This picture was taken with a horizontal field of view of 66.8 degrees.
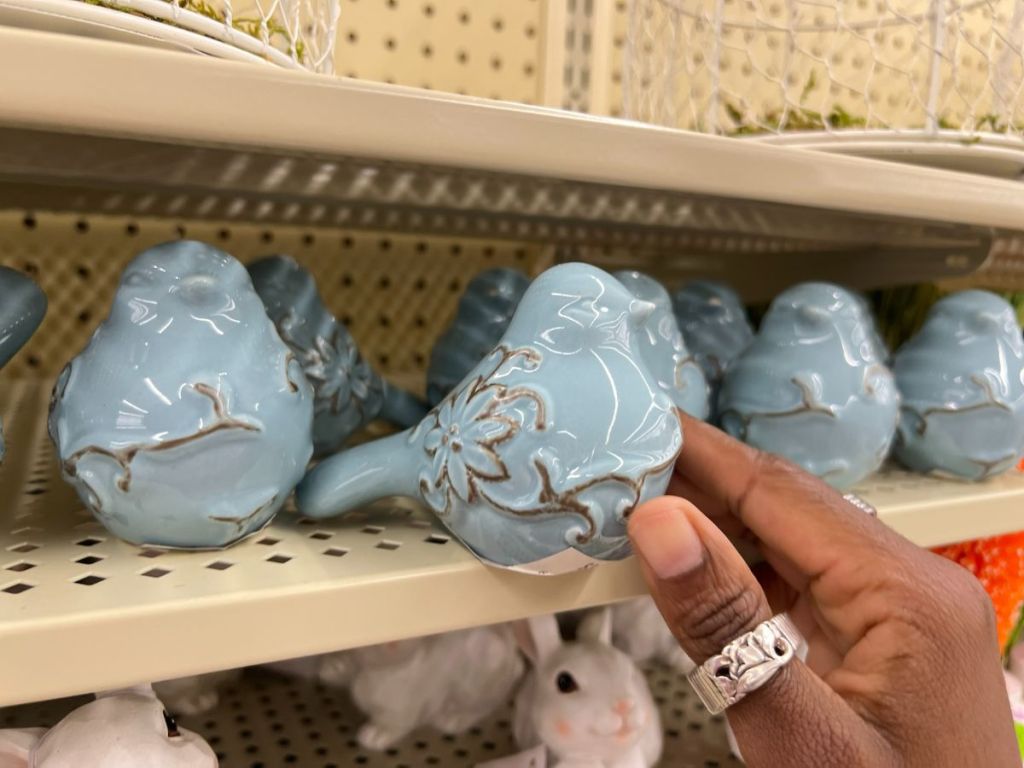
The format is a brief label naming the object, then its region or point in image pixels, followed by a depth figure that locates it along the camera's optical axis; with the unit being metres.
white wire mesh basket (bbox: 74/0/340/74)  0.33
